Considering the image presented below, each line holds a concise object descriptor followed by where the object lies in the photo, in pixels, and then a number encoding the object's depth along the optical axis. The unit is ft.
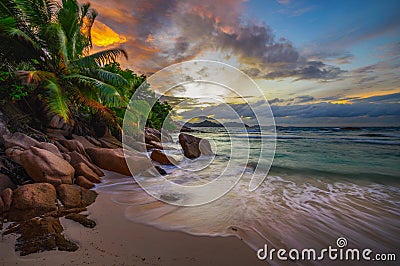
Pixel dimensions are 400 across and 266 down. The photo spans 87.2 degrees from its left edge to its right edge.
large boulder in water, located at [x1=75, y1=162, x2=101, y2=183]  17.53
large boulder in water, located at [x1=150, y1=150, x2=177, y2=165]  31.58
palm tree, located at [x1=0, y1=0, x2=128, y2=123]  24.08
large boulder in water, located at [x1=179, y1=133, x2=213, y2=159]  40.32
